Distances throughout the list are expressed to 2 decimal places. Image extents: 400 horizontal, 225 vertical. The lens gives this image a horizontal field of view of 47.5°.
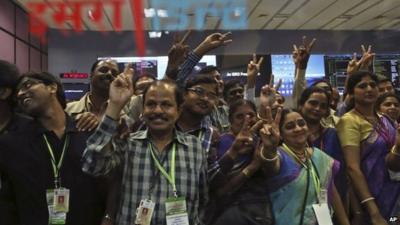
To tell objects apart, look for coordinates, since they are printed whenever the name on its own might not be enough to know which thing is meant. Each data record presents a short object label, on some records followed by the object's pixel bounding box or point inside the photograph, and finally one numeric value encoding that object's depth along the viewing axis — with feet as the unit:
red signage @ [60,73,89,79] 22.61
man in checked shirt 5.18
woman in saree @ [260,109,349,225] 6.05
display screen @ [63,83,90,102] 19.92
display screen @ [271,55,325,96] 22.00
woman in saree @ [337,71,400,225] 7.18
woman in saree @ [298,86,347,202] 7.42
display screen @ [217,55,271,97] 21.70
